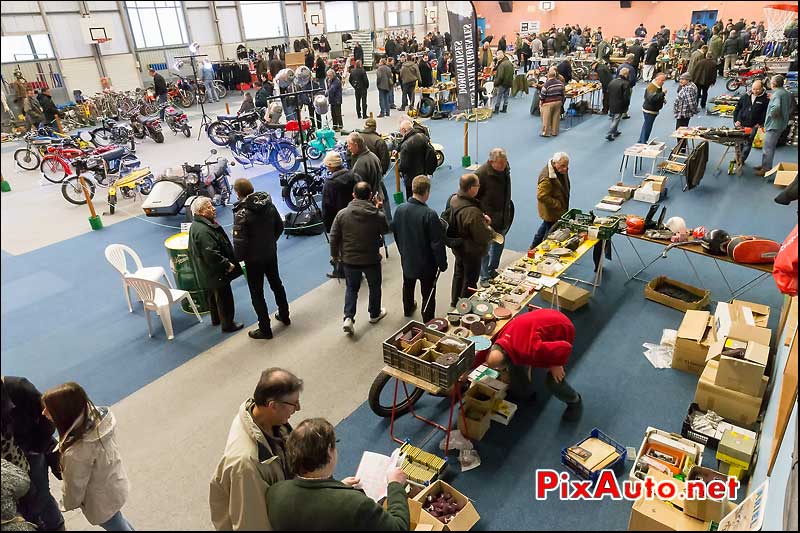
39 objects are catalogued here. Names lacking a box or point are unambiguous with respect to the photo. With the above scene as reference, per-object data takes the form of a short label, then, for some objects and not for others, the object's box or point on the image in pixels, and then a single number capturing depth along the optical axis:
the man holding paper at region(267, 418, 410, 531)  1.68
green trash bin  5.32
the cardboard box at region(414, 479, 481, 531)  3.01
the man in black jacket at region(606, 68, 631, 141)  10.77
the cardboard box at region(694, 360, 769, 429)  3.67
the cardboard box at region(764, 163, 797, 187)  5.89
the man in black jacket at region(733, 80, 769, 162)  8.56
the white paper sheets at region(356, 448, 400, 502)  3.00
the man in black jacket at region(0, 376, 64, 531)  2.64
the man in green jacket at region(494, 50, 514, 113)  13.62
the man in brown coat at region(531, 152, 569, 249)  5.46
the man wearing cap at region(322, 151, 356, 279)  5.49
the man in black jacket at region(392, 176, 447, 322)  4.52
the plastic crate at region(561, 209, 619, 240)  5.30
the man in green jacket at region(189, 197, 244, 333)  4.71
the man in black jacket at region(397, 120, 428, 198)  6.92
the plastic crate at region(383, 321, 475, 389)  3.31
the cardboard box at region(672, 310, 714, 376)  4.27
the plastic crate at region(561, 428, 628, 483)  3.39
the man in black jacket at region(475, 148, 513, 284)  5.19
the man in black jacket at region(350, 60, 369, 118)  13.38
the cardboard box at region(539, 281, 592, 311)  5.26
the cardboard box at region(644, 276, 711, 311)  5.09
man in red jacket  3.55
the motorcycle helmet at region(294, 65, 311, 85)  11.04
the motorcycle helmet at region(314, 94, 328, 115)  11.05
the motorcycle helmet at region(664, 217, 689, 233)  5.22
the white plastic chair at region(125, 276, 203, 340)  5.09
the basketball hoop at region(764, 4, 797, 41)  10.26
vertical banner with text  7.68
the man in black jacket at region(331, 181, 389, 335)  4.70
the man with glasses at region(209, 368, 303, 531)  1.81
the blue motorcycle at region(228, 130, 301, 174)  9.72
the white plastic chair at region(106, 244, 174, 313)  5.25
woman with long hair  2.43
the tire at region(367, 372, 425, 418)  3.89
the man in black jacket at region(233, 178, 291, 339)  4.64
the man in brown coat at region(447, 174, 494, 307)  4.65
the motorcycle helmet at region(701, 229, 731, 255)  4.77
